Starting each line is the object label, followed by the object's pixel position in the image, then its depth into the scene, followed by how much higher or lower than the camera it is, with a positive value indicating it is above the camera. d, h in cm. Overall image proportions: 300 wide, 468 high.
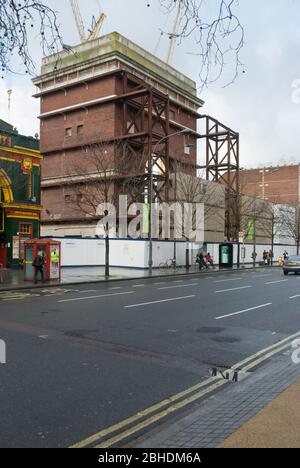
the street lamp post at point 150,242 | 2977 -5
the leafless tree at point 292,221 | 6694 +318
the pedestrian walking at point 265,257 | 5042 -166
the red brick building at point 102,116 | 4734 +1409
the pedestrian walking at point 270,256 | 5274 -163
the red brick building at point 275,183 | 9009 +1236
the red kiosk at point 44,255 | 2270 -74
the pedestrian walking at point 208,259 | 4034 -154
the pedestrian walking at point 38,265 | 2200 -119
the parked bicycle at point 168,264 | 3808 -196
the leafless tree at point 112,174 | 3738 +638
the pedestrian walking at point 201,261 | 3766 -161
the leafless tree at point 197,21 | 495 +245
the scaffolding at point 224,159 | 5872 +1161
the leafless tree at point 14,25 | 526 +254
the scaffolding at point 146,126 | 4594 +1274
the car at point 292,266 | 3284 -172
